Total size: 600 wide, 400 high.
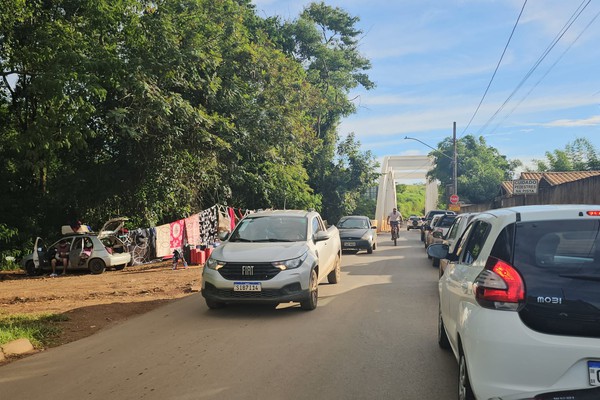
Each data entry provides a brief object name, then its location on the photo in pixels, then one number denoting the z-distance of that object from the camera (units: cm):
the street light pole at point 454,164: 3681
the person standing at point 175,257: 1734
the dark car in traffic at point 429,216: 2904
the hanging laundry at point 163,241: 1964
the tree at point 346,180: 4297
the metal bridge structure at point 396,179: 6888
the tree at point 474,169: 5141
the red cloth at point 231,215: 2355
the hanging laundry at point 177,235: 2014
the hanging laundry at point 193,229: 2066
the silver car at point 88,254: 1777
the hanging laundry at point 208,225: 2167
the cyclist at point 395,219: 2969
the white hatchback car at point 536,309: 320
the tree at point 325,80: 4250
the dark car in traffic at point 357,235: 2195
